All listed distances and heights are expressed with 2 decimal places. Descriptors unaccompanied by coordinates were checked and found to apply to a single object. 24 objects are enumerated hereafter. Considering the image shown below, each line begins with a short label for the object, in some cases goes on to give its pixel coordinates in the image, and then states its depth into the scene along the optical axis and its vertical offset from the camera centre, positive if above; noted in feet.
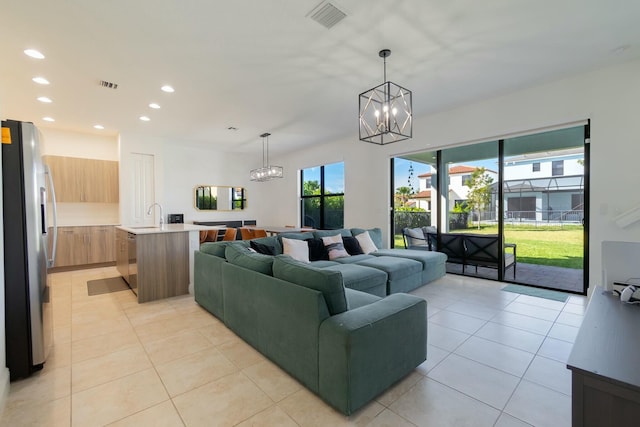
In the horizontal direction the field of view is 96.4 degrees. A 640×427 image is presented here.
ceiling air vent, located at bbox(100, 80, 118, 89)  12.52 +5.56
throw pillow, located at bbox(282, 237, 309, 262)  12.92 -1.87
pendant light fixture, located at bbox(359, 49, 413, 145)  9.04 +2.99
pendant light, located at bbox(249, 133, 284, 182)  20.66 +2.66
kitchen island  12.17 -2.29
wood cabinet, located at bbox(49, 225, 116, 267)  18.20 -2.36
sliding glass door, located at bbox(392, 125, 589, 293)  13.58 +0.00
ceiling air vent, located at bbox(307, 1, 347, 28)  7.87 +5.53
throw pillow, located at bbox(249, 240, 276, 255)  12.09 -1.70
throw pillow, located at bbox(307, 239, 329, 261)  13.94 -2.12
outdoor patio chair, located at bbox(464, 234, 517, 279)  15.25 -2.51
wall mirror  25.44 +0.99
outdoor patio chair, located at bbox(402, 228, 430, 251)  18.34 -2.09
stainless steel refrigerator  6.63 -0.96
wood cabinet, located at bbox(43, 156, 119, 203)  18.67 +2.07
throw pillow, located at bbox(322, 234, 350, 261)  14.21 -2.00
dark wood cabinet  2.72 -1.71
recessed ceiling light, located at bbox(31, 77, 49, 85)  12.11 +5.58
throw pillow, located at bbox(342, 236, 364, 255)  15.35 -2.08
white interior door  20.66 +1.63
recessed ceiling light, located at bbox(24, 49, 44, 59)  10.04 +5.58
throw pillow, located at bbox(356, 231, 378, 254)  15.95 -2.03
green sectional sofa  5.52 -2.66
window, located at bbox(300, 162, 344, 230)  23.71 +0.98
